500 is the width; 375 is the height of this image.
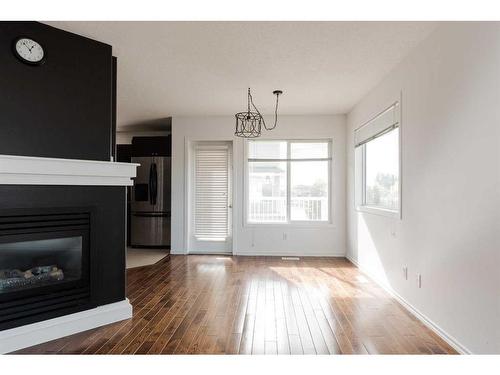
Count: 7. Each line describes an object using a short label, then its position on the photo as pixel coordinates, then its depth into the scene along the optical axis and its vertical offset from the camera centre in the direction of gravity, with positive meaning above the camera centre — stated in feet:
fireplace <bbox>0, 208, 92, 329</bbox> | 7.43 -1.90
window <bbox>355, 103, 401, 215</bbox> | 11.60 +1.24
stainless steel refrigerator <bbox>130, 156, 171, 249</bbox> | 19.65 -0.78
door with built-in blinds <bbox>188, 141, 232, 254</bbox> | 18.74 -0.48
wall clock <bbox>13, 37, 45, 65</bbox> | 7.59 +3.37
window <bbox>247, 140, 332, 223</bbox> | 18.22 +0.55
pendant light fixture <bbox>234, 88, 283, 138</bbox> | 13.73 +4.19
